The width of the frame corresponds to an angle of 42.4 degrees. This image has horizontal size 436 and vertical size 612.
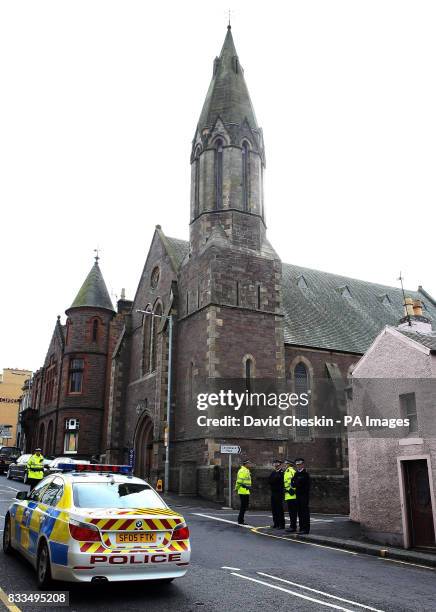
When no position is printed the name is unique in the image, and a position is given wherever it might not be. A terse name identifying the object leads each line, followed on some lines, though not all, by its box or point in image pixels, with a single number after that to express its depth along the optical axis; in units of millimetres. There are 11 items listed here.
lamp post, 24969
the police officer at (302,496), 14391
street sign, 20092
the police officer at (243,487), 15955
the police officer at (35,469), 16594
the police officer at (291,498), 14805
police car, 6617
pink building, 12984
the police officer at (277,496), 15422
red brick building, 37312
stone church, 25000
